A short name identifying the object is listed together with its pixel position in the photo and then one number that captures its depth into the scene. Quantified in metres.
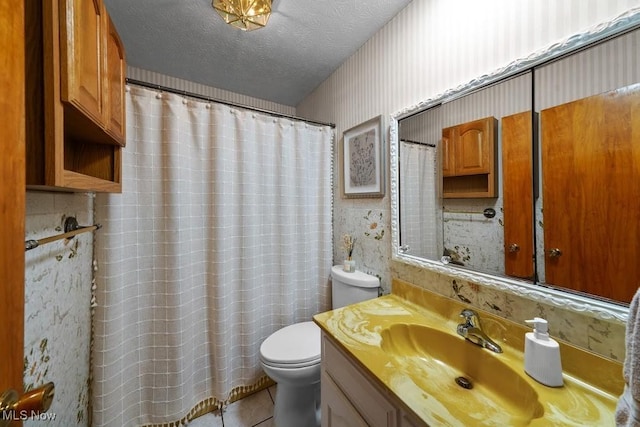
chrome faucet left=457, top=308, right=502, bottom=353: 0.81
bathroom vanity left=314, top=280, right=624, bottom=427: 0.59
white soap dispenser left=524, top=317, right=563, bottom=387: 0.65
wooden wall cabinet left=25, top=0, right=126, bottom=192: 0.52
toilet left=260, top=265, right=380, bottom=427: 1.19
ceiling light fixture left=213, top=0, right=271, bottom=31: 1.17
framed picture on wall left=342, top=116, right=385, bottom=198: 1.41
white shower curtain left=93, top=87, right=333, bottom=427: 1.18
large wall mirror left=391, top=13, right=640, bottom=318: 0.63
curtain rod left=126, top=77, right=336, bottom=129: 1.18
